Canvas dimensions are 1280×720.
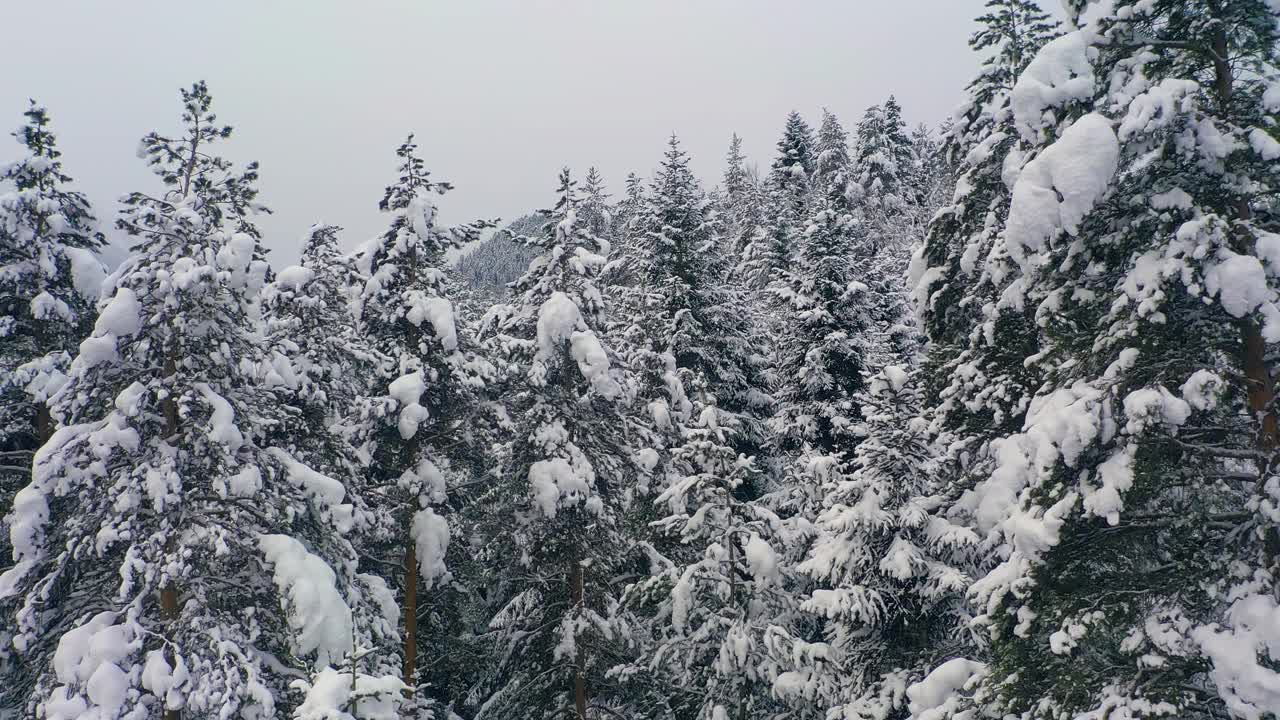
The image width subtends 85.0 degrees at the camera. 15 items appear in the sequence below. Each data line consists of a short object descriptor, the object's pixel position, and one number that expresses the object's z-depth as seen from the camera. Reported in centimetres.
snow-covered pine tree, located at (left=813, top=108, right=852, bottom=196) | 4265
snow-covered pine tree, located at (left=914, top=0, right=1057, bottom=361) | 1030
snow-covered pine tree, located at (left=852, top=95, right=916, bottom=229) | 4056
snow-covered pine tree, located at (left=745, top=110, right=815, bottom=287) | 3133
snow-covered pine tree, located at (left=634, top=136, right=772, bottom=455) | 2061
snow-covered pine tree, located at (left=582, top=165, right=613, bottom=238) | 5000
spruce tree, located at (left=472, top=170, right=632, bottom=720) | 1400
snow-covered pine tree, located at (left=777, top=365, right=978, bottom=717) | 1070
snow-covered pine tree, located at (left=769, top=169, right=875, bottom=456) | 1884
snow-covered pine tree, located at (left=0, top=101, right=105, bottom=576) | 1141
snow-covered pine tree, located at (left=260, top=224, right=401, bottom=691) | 1177
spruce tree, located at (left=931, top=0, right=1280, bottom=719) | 573
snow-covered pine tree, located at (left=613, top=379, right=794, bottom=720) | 1167
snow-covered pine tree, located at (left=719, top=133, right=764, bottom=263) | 4781
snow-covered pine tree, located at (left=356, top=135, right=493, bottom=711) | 1364
